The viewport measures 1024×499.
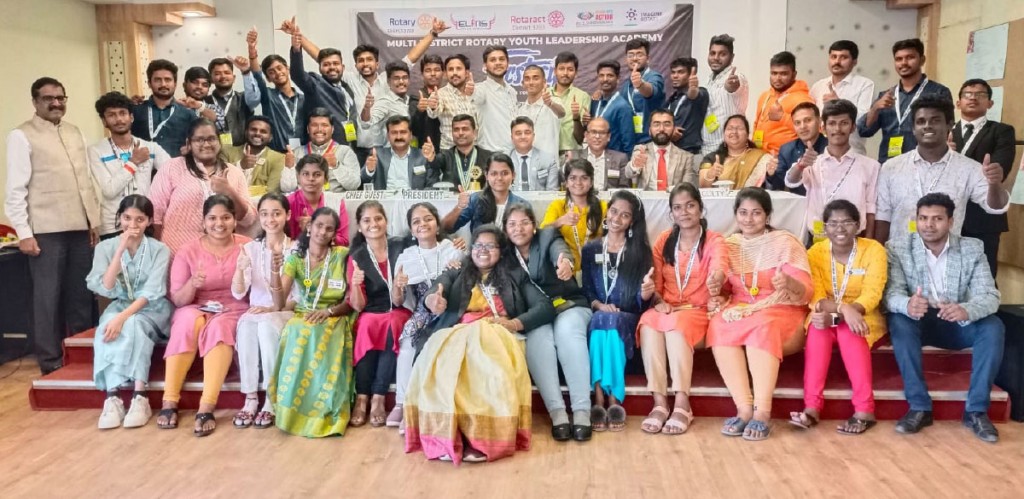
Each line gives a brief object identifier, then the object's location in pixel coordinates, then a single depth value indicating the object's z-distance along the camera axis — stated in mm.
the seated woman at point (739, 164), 4645
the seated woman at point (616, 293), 3635
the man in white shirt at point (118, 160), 4309
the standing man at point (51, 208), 4250
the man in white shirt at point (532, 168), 4707
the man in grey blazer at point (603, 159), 4758
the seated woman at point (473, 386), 3215
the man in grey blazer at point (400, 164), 4766
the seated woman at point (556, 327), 3521
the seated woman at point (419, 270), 3668
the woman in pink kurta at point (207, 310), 3684
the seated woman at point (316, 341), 3574
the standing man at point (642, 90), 5297
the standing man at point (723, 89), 5227
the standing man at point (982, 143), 4246
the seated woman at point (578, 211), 4031
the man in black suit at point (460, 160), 4777
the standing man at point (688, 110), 5266
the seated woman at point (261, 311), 3693
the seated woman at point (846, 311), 3490
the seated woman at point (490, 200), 4086
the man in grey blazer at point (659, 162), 4840
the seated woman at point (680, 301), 3590
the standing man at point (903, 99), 4586
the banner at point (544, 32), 7500
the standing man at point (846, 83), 5074
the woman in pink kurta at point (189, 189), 4168
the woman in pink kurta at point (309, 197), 4109
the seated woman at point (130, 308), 3736
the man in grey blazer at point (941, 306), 3447
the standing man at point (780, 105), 4996
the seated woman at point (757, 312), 3486
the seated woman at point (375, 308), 3707
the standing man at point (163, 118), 4871
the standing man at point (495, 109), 5371
